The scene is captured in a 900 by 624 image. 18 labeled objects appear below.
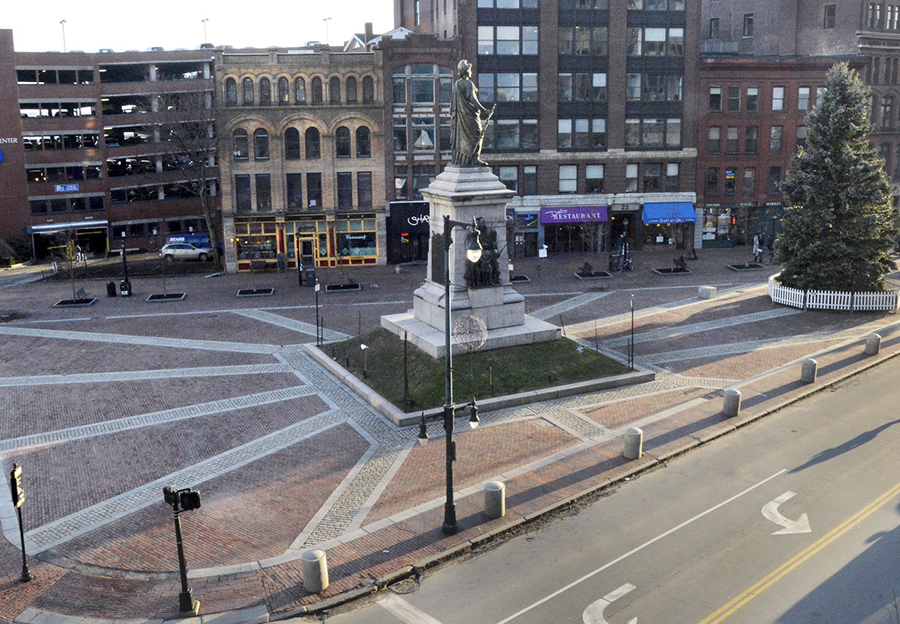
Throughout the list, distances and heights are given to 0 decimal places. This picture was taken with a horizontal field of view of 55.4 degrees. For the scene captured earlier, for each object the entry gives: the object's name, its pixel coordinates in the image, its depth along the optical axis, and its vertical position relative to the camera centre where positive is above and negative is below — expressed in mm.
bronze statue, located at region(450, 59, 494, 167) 29703 +1545
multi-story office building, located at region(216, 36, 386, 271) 50250 +925
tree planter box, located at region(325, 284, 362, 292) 45531 -6121
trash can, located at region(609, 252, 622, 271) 50000 -5468
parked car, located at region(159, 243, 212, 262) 55828 -5113
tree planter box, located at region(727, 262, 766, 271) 50097 -5847
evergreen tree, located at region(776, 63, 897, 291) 38125 -1745
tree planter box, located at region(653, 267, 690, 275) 48812 -5889
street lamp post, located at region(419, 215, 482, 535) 18375 -5433
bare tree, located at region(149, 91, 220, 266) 53312 +2506
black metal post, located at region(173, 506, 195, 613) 15750 -7617
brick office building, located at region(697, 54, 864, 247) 56750 +2130
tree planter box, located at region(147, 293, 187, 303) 43656 -6276
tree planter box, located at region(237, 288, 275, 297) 44781 -6235
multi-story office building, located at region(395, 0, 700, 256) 53812 +3575
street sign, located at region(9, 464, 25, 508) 16859 -6060
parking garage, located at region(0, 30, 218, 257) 59594 +1991
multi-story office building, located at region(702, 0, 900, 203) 60594 +9050
